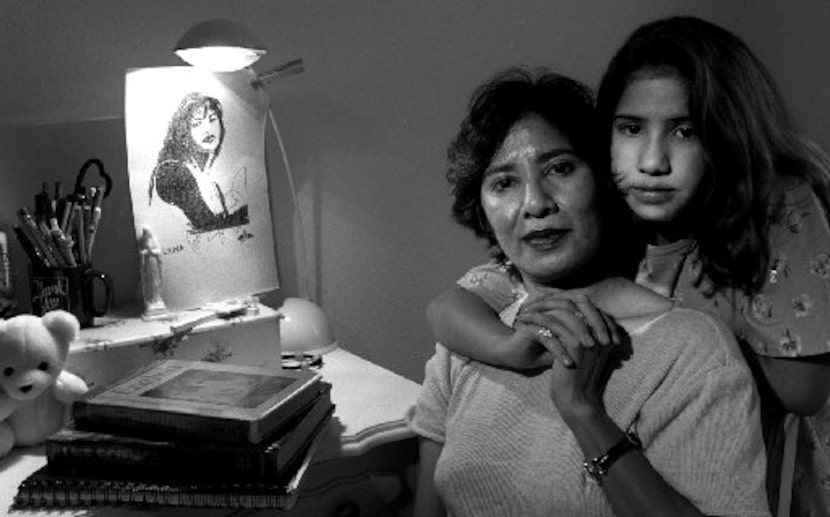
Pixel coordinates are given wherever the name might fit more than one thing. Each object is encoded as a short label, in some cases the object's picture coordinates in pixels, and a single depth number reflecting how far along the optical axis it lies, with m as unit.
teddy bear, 1.02
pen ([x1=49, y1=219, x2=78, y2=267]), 1.21
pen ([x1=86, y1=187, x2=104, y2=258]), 1.26
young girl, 0.92
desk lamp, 1.27
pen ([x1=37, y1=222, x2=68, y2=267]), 1.20
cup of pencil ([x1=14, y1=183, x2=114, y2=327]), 1.21
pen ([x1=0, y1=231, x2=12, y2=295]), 1.25
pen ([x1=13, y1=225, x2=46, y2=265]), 1.21
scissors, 1.33
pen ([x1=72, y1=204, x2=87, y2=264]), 1.24
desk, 1.12
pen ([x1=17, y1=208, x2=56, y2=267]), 1.19
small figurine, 1.30
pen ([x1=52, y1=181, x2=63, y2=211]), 1.23
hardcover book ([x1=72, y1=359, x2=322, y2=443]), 0.92
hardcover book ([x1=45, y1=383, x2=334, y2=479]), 0.91
